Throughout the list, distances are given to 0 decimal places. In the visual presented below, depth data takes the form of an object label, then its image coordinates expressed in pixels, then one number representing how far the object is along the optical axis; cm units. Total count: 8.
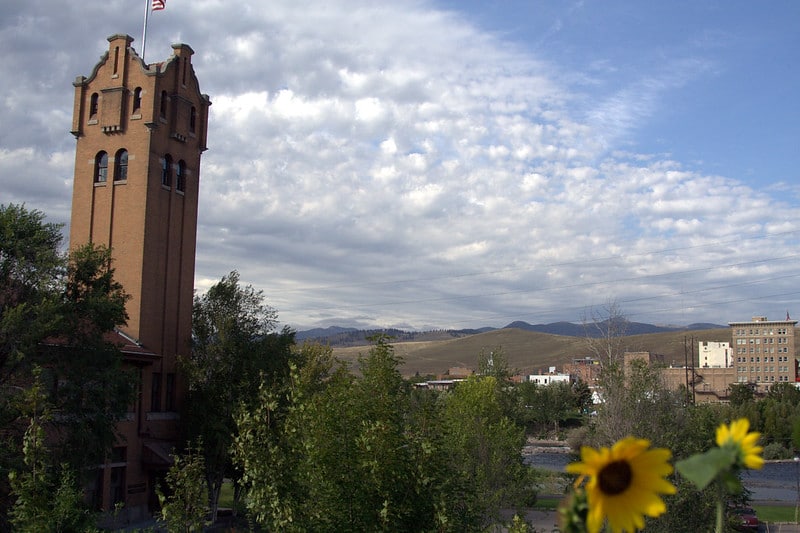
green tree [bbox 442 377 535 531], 2484
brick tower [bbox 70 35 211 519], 3822
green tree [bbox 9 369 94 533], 1341
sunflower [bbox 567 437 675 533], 216
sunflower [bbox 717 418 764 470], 215
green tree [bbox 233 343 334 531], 1269
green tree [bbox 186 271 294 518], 3794
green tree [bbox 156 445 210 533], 1452
